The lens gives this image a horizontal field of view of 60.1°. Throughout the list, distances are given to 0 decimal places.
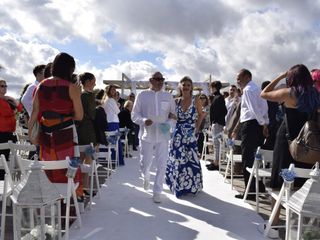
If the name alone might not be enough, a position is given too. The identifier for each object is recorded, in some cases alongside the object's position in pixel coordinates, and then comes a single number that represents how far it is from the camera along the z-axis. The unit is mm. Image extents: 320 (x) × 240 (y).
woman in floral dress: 3955
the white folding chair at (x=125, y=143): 6260
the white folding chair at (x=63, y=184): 2352
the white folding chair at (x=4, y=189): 2360
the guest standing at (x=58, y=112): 2724
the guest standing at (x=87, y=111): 3704
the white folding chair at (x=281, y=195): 2318
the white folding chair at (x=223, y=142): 5073
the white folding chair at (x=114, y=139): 5019
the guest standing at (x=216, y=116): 5563
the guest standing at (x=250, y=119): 3846
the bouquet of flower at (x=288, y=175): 2228
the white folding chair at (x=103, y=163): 4945
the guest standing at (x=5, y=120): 3894
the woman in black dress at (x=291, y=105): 2531
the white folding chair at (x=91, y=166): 3191
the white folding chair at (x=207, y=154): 6269
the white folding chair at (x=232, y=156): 4176
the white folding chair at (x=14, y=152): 2980
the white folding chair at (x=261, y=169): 3204
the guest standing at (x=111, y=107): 5463
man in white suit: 3764
